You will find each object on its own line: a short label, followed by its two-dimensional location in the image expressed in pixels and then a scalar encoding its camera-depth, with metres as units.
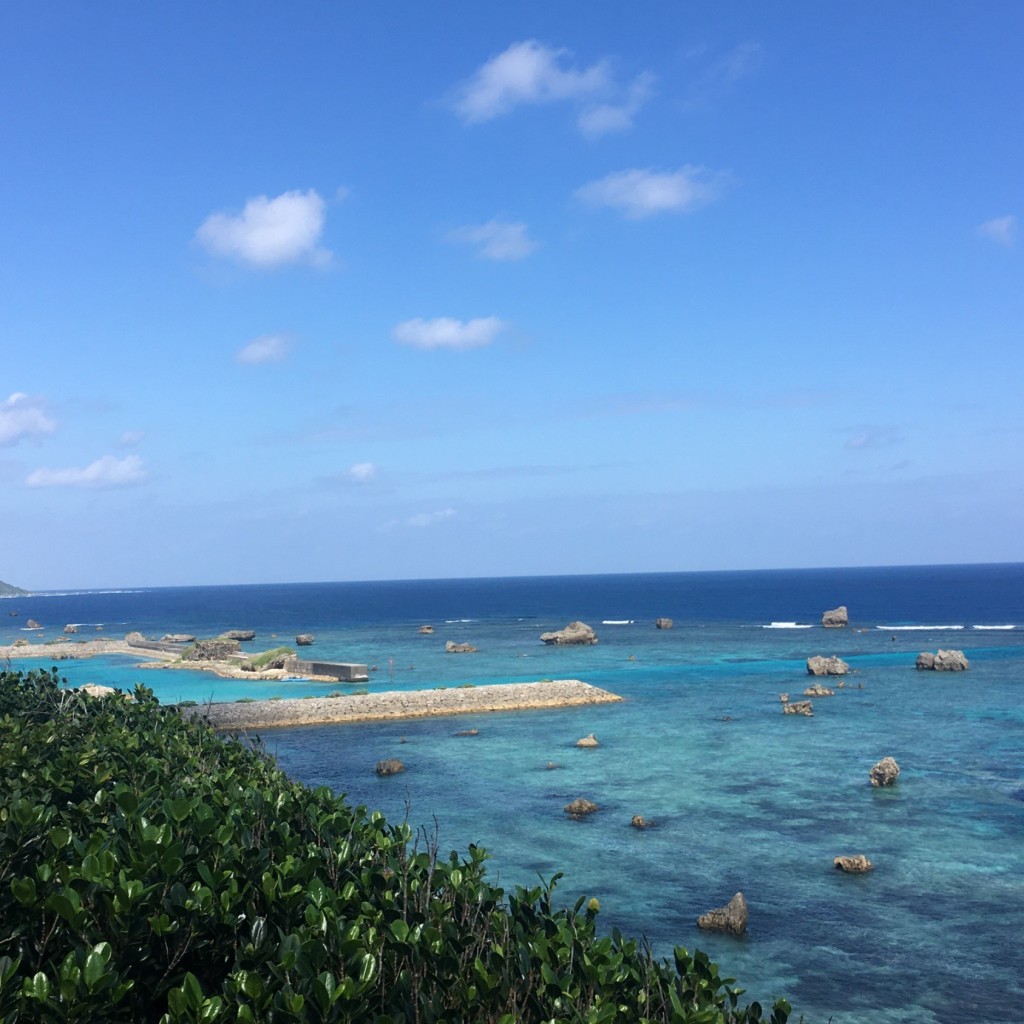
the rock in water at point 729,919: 25.02
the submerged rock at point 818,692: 69.00
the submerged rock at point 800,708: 61.44
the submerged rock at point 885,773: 42.00
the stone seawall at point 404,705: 60.16
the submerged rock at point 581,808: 37.84
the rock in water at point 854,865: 30.20
